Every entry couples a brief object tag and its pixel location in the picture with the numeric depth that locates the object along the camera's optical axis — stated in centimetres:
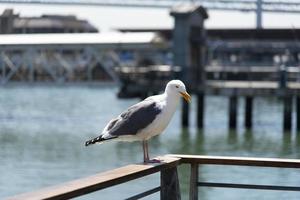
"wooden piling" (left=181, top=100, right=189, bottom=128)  4809
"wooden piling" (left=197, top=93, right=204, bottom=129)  4759
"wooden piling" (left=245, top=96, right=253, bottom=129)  4758
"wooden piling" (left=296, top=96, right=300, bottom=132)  4531
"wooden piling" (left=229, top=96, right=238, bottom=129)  4734
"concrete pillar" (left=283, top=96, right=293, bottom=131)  4581
